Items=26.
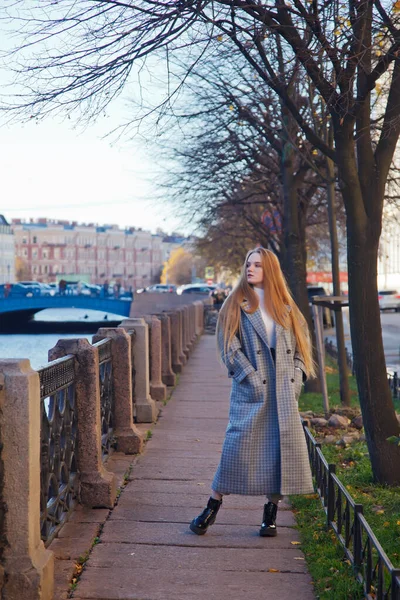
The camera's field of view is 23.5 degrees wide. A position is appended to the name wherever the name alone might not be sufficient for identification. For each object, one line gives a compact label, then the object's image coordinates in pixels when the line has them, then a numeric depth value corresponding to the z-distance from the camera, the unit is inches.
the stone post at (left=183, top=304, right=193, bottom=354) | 908.7
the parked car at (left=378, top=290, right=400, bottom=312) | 2119.6
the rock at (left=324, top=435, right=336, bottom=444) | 393.1
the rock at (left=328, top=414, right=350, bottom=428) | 439.2
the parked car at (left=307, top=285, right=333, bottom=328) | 1651.1
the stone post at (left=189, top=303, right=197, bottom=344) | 1053.8
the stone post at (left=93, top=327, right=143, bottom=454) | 323.9
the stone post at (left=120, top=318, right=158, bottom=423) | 401.9
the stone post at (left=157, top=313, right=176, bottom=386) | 603.2
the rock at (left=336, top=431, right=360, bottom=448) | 386.3
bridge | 2596.0
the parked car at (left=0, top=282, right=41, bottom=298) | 2675.9
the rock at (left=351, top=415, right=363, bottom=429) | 441.7
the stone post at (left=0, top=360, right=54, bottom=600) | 168.2
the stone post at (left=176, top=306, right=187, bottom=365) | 757.9
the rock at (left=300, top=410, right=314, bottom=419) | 466.5
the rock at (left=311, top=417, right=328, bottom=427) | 442.6
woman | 216.7
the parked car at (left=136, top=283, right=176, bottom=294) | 4552.2
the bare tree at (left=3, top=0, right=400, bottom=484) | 294.2
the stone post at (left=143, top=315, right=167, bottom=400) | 478.9
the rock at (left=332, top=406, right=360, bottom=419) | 482.1
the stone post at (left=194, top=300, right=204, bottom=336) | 1307.1
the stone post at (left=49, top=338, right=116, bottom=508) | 246.2
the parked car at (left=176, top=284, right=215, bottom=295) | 3227.4
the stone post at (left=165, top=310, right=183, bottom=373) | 687.1
